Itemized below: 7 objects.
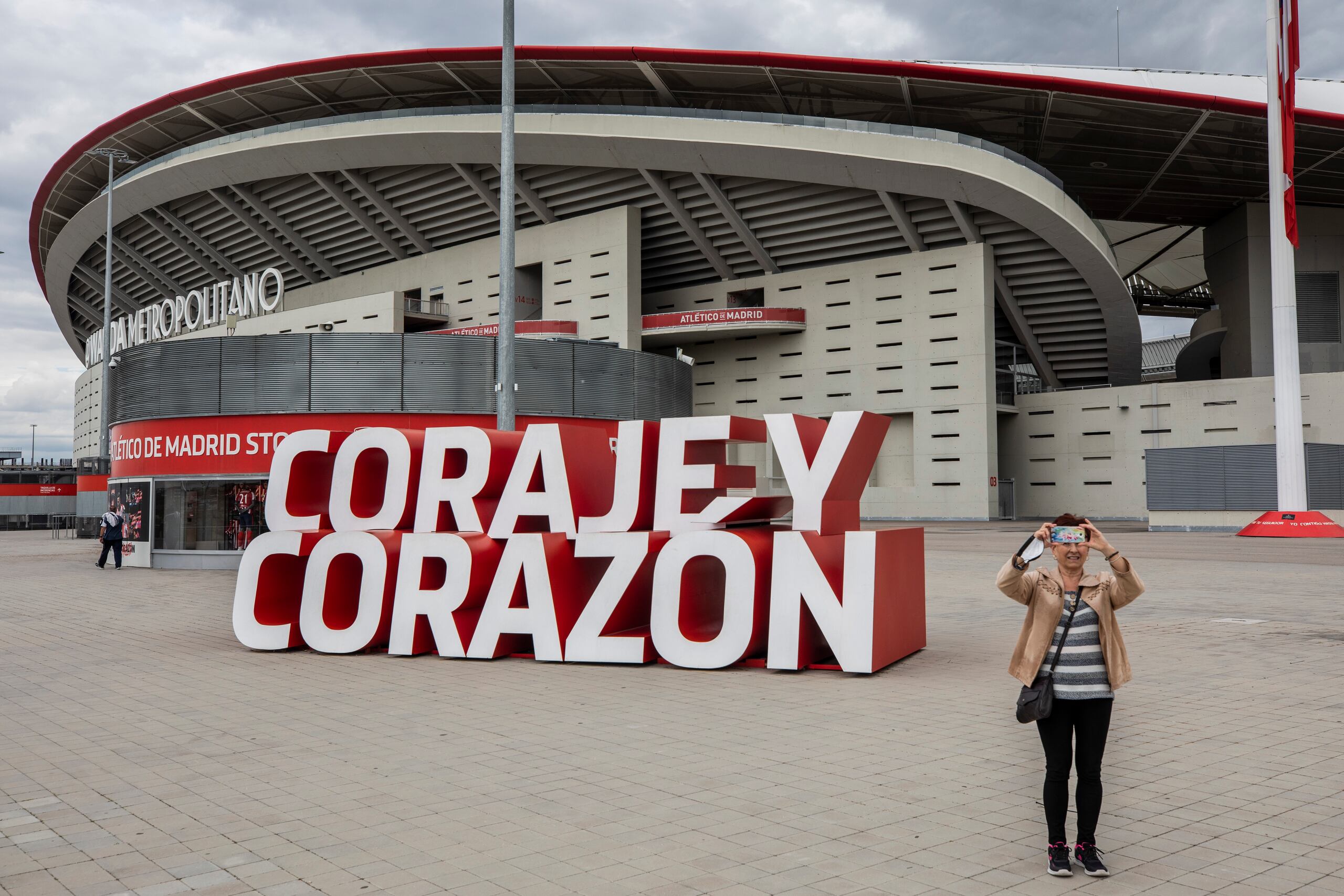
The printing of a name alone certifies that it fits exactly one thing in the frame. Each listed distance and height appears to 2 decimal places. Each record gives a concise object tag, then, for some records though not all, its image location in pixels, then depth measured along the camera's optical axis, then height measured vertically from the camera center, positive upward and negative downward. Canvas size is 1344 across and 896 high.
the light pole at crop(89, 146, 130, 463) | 30.66 +3.87
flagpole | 28.95 +4.40
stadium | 37.25 +10.45
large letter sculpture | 9.91 -0.56
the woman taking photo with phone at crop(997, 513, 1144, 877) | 4.63 -0.75
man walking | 23.06 -0.72
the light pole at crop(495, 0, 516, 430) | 15.09 +3.16
